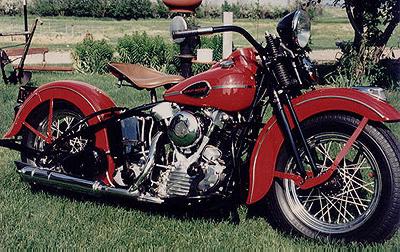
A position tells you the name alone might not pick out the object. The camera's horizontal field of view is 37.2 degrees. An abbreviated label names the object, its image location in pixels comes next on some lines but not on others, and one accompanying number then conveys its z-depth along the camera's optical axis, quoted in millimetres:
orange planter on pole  5926
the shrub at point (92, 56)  14922
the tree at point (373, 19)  11734
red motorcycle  3627
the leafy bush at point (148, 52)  14531
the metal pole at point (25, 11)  11922
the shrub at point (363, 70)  10240
